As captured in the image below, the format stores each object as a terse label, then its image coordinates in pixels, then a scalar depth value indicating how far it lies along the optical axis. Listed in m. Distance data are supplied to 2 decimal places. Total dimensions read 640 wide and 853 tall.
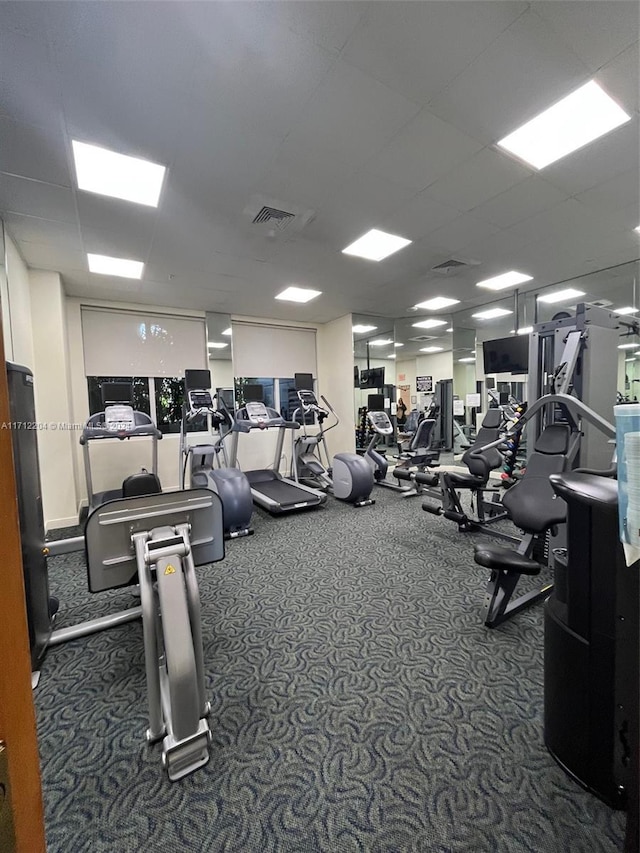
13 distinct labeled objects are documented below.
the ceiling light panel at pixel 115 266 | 4.34
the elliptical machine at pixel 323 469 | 4.95
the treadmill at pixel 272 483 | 4.76
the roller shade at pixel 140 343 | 5.69
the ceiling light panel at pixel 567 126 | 2.32
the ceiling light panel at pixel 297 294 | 5.74
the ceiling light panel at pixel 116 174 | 2.62
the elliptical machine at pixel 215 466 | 3.96
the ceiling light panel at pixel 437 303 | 6.55
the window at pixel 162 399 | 6.15
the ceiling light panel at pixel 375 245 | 4.01
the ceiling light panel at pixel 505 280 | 5.39
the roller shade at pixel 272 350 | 7.05
